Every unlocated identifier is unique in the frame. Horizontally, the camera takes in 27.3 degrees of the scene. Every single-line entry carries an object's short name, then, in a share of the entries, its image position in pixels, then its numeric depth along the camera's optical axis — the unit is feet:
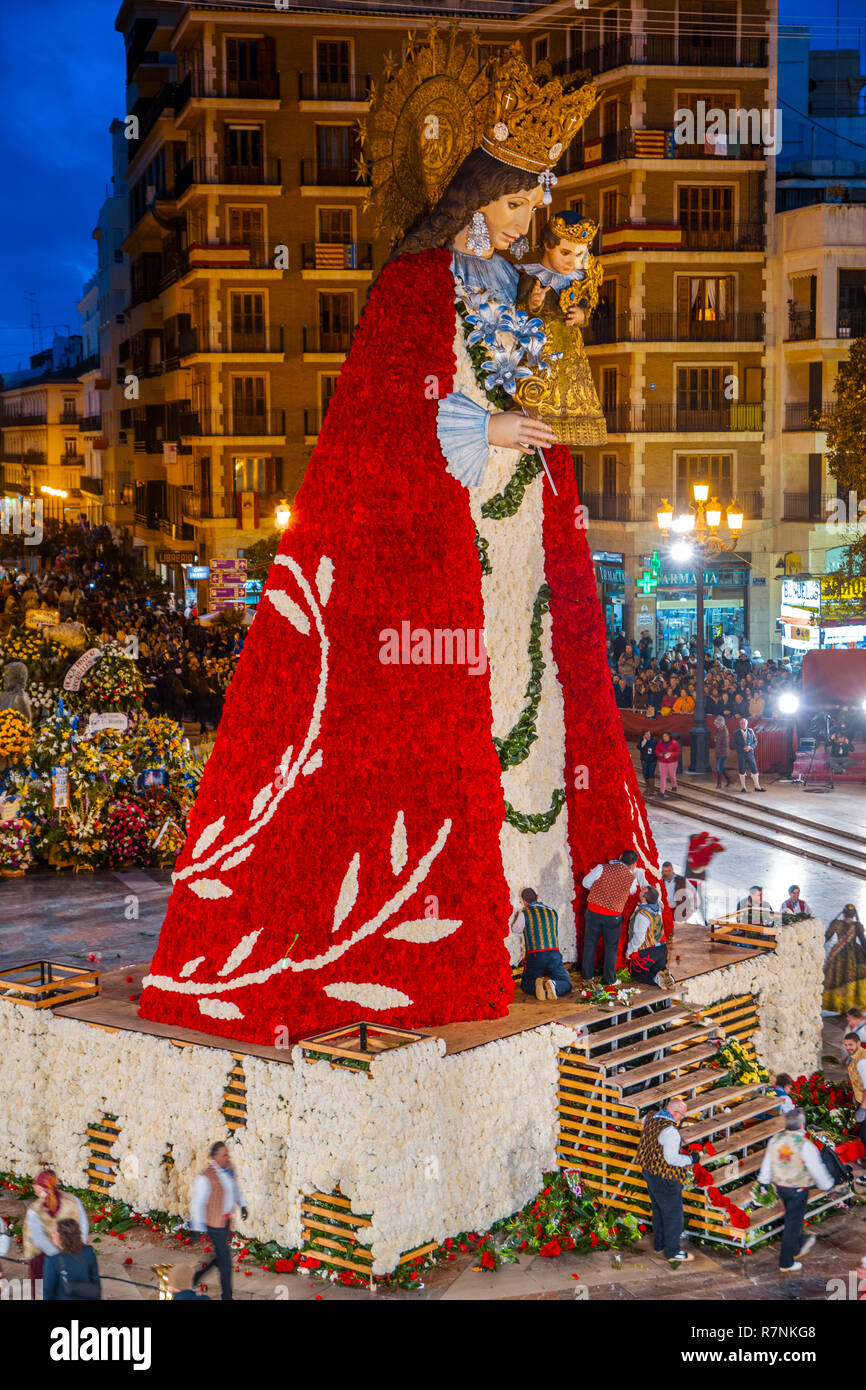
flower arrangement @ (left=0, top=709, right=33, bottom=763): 84.79
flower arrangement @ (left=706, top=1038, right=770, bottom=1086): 45.57
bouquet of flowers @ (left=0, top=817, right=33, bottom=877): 78.33
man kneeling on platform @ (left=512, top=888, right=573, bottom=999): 46.32
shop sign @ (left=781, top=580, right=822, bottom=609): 120.57
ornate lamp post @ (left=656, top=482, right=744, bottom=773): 99.50
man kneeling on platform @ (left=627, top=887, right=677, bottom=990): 47.34
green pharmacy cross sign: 141.28
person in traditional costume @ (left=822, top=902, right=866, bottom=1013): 58.23
